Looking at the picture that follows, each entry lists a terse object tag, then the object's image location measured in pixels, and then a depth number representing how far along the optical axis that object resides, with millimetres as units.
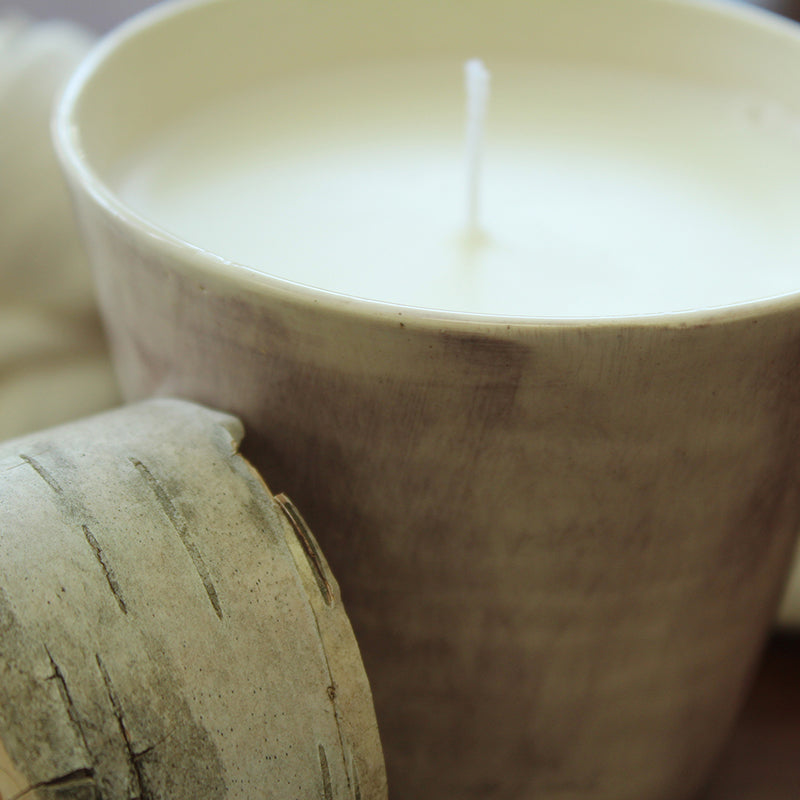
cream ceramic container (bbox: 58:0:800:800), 239
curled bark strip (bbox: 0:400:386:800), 234
